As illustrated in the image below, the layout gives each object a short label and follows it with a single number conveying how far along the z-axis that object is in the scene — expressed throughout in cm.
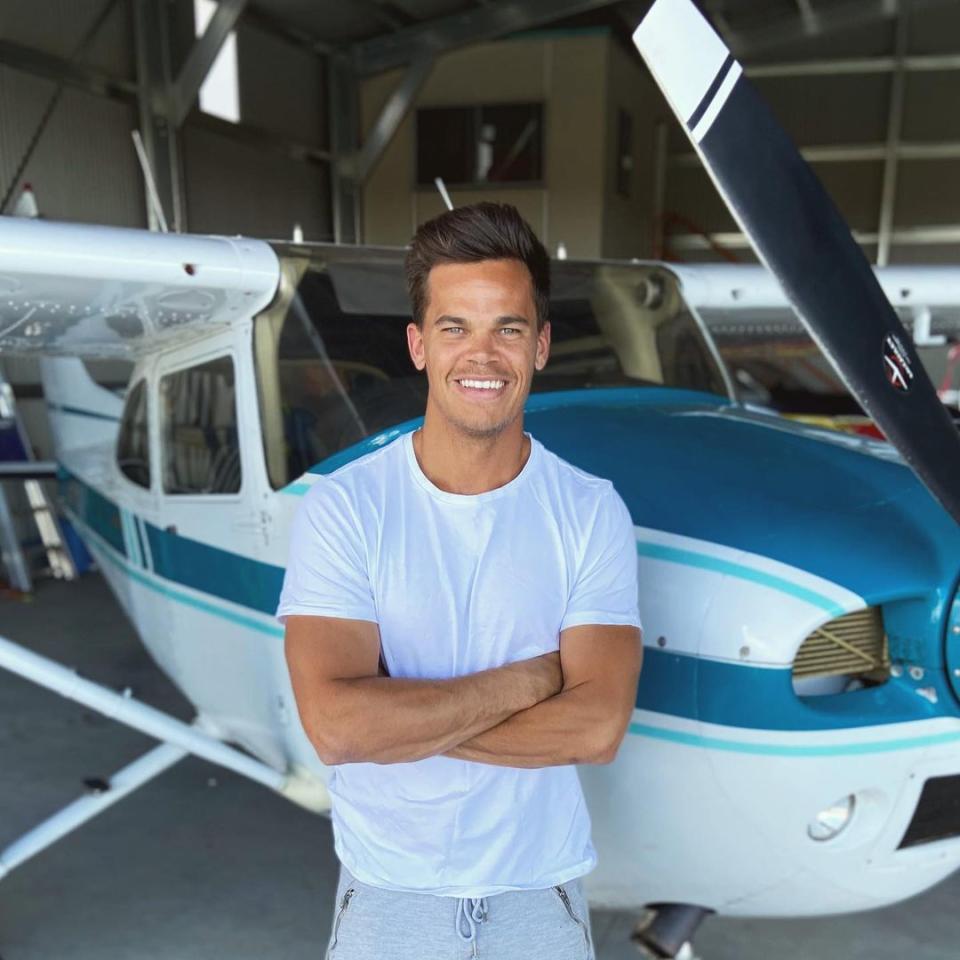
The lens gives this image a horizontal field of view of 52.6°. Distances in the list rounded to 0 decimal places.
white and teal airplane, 159
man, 142
